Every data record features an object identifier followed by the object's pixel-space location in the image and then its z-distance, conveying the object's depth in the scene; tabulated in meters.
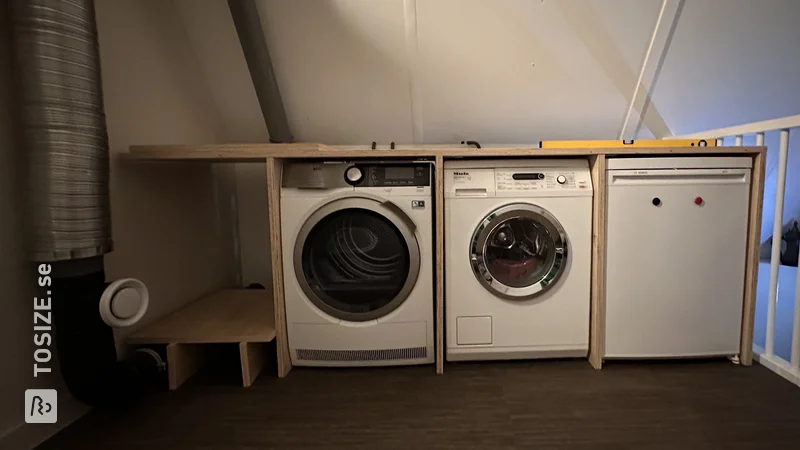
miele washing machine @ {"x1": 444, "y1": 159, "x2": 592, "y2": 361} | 1.75
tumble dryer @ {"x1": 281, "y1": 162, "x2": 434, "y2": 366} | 1.73
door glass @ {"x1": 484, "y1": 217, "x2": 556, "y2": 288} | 1.79
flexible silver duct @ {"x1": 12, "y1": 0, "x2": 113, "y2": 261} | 1.19
